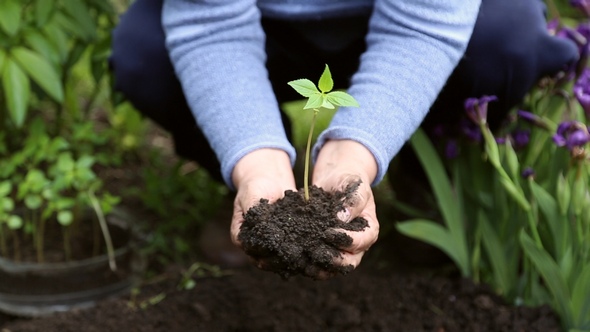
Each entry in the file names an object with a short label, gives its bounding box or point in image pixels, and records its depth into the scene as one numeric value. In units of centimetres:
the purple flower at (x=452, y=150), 153
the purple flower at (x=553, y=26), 155
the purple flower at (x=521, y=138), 146
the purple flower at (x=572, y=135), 127
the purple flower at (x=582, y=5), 153
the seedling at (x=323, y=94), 95
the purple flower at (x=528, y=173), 138
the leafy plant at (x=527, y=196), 133
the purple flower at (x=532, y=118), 140
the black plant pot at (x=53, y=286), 160
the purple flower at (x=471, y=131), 147
